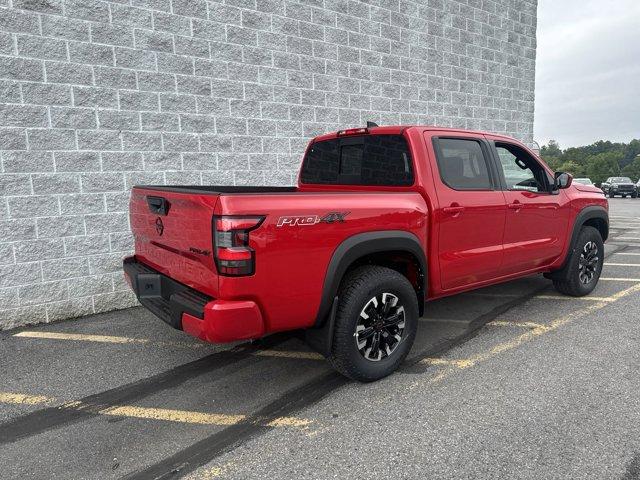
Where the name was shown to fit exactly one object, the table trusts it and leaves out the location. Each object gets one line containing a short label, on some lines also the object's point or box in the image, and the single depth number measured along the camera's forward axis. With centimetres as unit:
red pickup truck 278
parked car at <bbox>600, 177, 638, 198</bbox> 3478
